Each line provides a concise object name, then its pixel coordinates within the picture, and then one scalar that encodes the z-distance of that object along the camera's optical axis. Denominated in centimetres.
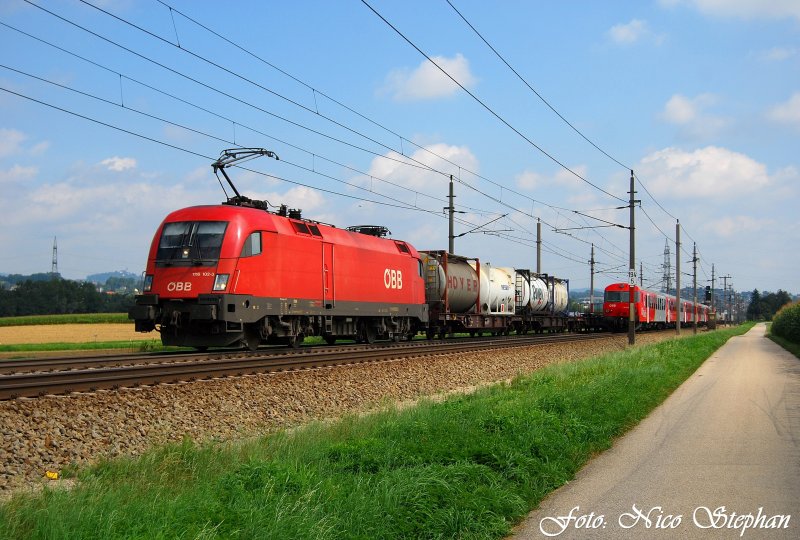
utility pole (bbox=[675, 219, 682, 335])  5358
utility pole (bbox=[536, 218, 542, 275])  5168
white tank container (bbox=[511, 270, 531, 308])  4244
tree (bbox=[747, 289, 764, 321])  19710
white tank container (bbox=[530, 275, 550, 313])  4506
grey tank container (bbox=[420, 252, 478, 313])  3381
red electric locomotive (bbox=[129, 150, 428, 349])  1897
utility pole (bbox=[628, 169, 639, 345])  3272
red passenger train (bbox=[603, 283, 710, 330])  5431
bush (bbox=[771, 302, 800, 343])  4341
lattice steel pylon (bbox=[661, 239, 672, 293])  10123
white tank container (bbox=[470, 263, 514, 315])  3831
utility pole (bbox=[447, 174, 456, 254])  3791
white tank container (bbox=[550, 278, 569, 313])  4991
